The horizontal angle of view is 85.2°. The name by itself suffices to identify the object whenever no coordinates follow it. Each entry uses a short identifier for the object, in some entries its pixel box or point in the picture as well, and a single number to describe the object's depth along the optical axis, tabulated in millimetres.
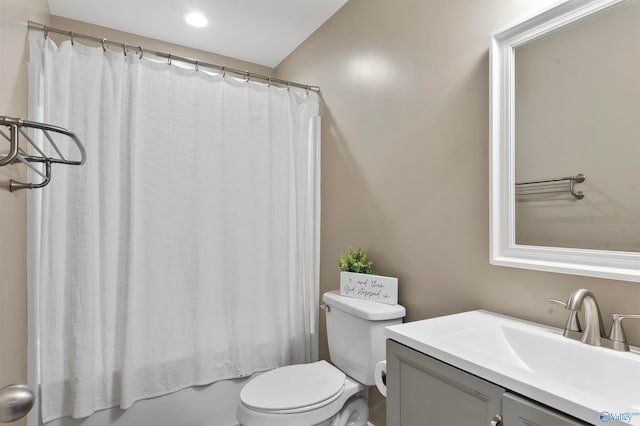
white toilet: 1375
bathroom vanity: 658
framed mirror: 914
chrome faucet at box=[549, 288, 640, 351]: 859
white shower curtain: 1557
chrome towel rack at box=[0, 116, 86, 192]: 761
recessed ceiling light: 2158
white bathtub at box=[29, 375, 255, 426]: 1661
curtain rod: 1505
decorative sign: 1581
